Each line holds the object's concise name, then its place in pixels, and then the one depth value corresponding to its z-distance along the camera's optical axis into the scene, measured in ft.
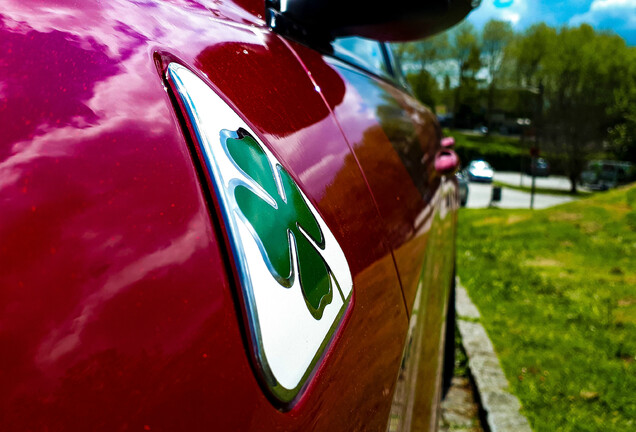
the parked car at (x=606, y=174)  139.64
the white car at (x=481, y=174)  145.07
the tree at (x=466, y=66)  159.43
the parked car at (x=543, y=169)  162.30
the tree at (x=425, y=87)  98.33
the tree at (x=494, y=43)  169.99
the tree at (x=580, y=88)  135.23
